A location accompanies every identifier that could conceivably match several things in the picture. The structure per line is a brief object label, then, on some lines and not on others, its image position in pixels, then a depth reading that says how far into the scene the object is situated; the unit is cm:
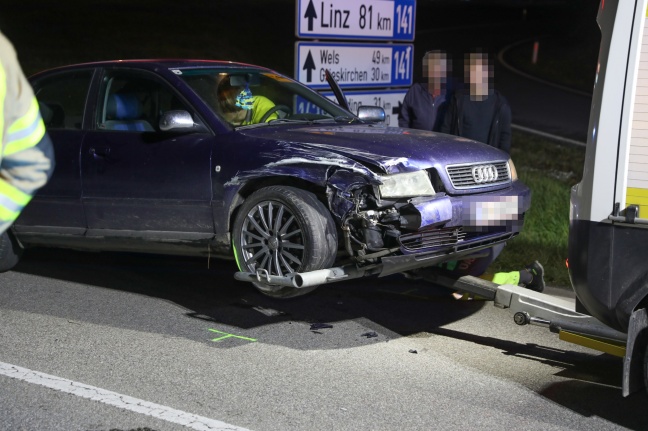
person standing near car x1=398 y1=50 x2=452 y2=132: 848
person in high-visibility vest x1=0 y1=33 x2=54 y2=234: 248
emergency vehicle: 464
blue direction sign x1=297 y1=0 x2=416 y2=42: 974
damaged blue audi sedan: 618
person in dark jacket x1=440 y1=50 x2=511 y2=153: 809
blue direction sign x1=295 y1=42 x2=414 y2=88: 986
